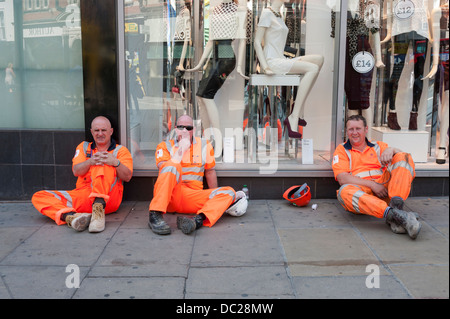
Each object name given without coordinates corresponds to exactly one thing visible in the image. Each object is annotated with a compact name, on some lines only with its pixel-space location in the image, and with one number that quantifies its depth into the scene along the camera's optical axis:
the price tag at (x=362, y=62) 5.44
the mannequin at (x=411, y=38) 5.69
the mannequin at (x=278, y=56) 5.61
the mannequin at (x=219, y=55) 5.62
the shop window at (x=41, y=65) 5.18
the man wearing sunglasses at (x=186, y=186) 4.23
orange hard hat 4.93
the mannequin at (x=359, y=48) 5.39
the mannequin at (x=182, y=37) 5.66
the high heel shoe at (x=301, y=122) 5.79
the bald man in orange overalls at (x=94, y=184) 4.46
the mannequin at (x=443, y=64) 5.64
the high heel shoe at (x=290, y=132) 5.81
